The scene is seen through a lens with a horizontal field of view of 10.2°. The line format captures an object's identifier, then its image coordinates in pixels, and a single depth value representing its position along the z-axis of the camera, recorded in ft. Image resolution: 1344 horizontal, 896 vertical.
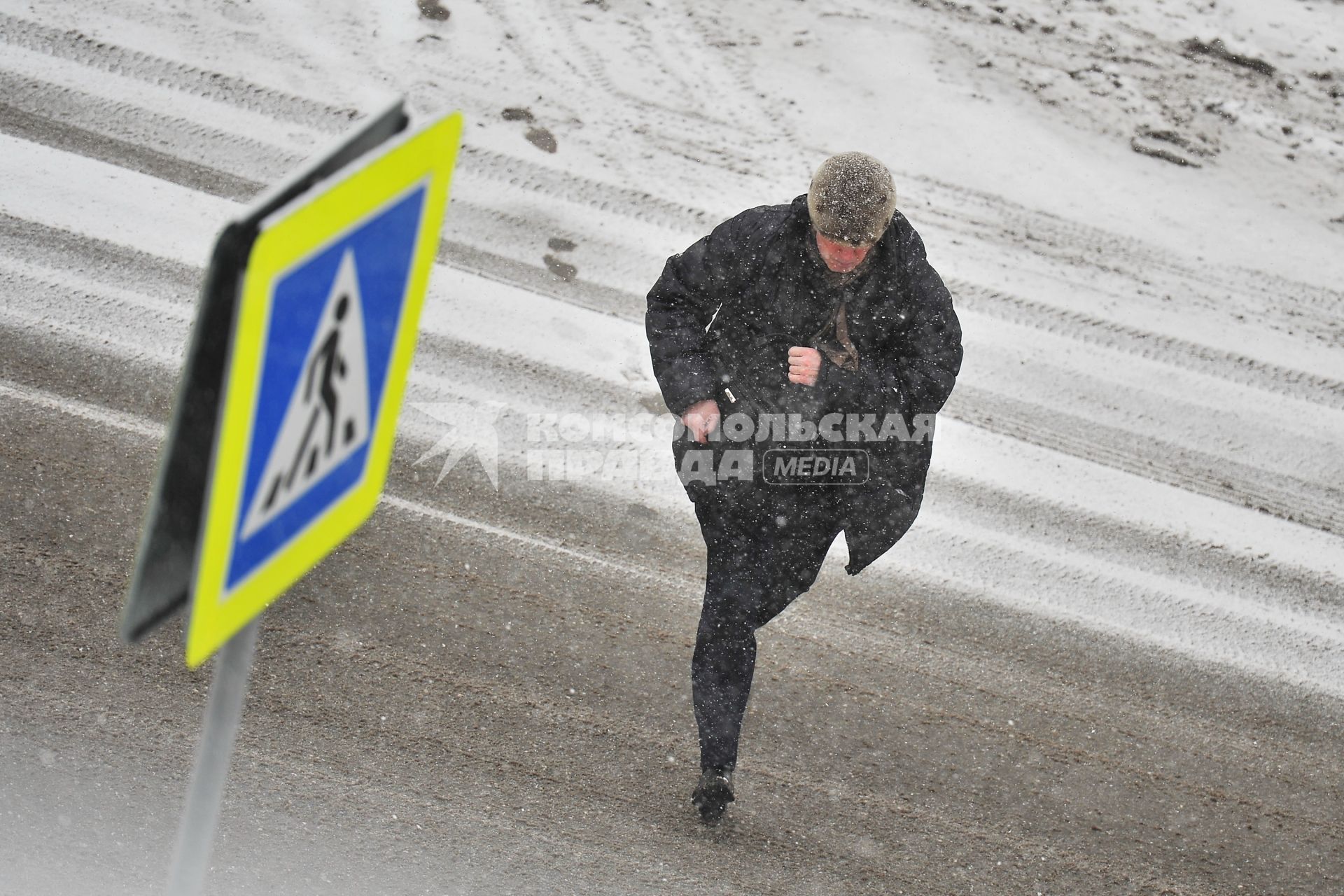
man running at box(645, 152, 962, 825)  61.01
